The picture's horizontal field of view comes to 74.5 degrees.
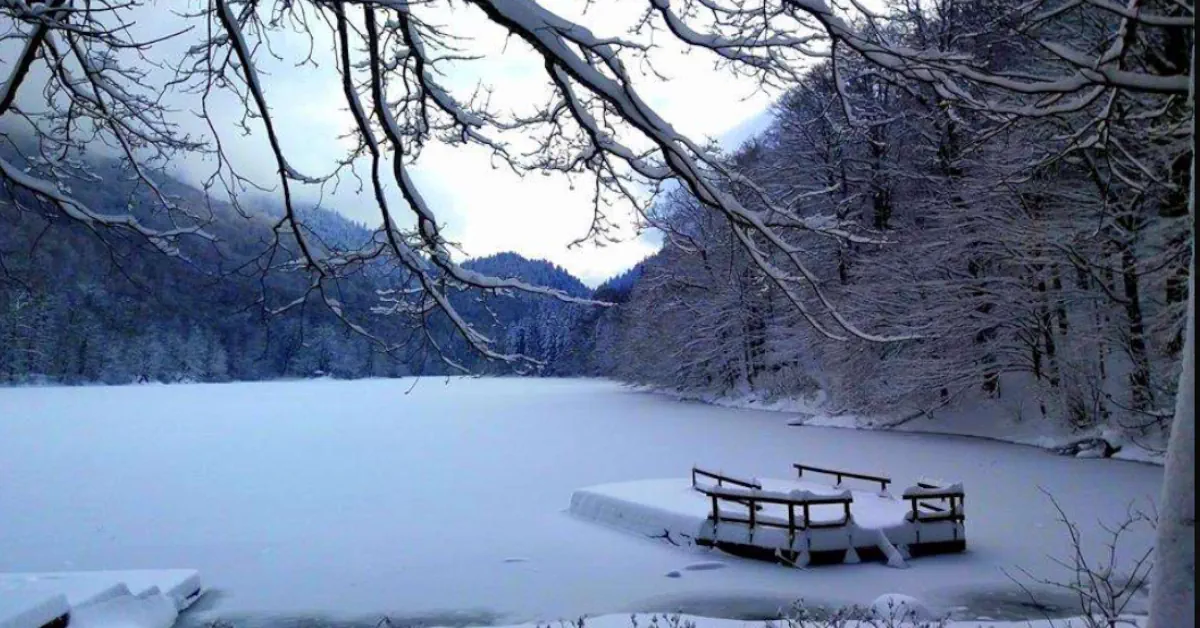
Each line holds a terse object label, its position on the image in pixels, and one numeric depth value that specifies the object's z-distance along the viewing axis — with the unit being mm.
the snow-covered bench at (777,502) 8672
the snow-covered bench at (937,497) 8891
